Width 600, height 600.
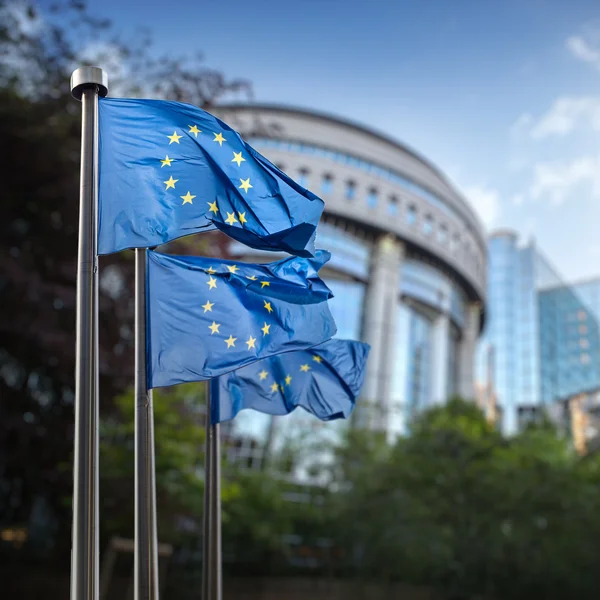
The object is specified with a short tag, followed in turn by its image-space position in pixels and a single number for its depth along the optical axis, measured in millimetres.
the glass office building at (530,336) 96438
